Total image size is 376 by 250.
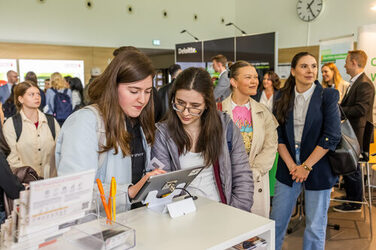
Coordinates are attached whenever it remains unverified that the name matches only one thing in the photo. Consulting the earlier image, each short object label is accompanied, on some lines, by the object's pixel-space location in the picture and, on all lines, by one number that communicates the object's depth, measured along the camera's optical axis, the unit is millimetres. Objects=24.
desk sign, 1289
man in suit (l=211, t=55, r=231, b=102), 4504
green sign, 6750
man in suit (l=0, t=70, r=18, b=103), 6102
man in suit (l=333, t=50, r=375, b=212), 3816
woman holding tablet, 1307
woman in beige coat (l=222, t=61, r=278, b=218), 2484
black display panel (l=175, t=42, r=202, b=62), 9055
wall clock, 7855
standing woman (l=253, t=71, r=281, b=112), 5421
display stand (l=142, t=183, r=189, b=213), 1331
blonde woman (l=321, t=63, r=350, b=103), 4867
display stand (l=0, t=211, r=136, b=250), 919
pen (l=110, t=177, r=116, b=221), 1161
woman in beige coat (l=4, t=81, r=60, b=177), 3037
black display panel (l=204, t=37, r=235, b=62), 8367
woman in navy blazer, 2250
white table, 1077
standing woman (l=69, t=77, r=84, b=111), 5666
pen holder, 1159
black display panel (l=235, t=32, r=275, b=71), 7410
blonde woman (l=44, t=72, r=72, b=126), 5426
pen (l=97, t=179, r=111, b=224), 1150
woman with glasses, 1740
